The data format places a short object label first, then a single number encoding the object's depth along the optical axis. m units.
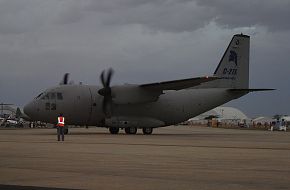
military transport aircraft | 38.97
